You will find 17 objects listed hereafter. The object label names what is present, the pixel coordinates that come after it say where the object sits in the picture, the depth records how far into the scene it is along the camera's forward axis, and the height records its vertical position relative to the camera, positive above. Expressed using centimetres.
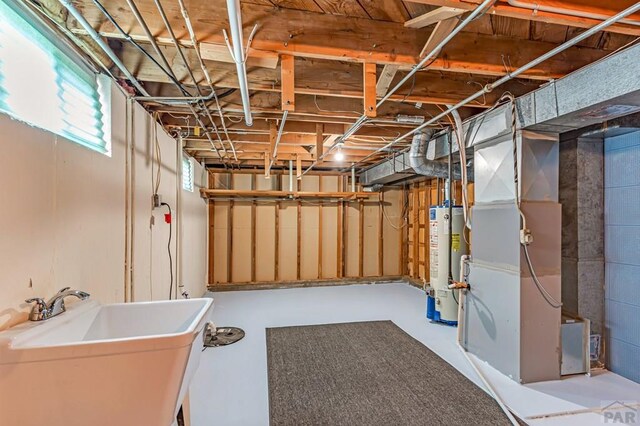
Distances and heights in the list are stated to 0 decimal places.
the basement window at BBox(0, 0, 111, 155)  117 +59
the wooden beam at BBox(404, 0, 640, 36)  142 +98
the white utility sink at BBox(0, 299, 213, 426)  100 -56
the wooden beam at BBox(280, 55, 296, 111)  187 +83
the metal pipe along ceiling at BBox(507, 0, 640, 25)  142 +97
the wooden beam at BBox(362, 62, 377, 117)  199 +85
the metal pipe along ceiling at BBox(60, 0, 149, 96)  125 +86
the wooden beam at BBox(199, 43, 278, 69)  177 +94
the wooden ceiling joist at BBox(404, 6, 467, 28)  148 +102
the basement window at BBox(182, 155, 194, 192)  427 +54
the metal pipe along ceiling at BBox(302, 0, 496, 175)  137 +91
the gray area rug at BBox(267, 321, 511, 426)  206 -138
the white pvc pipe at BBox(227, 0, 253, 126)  117 +79
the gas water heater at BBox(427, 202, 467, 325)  390 -65
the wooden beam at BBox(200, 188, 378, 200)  568 +36
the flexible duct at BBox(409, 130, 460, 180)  360 +62
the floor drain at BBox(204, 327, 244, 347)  325 -140
